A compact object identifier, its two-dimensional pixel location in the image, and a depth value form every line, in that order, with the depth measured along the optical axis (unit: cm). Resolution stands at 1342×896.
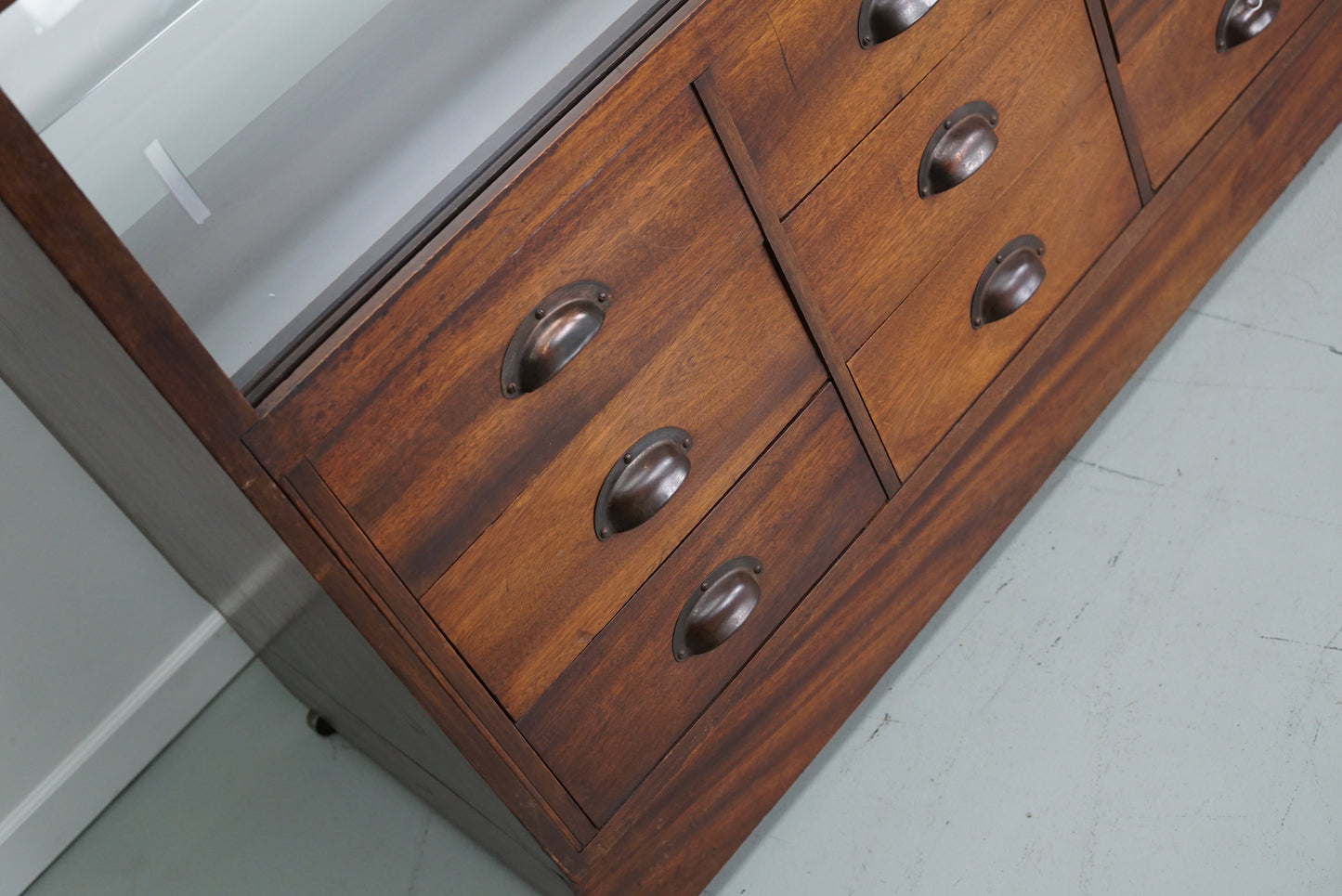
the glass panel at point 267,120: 85
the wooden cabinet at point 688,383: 95
